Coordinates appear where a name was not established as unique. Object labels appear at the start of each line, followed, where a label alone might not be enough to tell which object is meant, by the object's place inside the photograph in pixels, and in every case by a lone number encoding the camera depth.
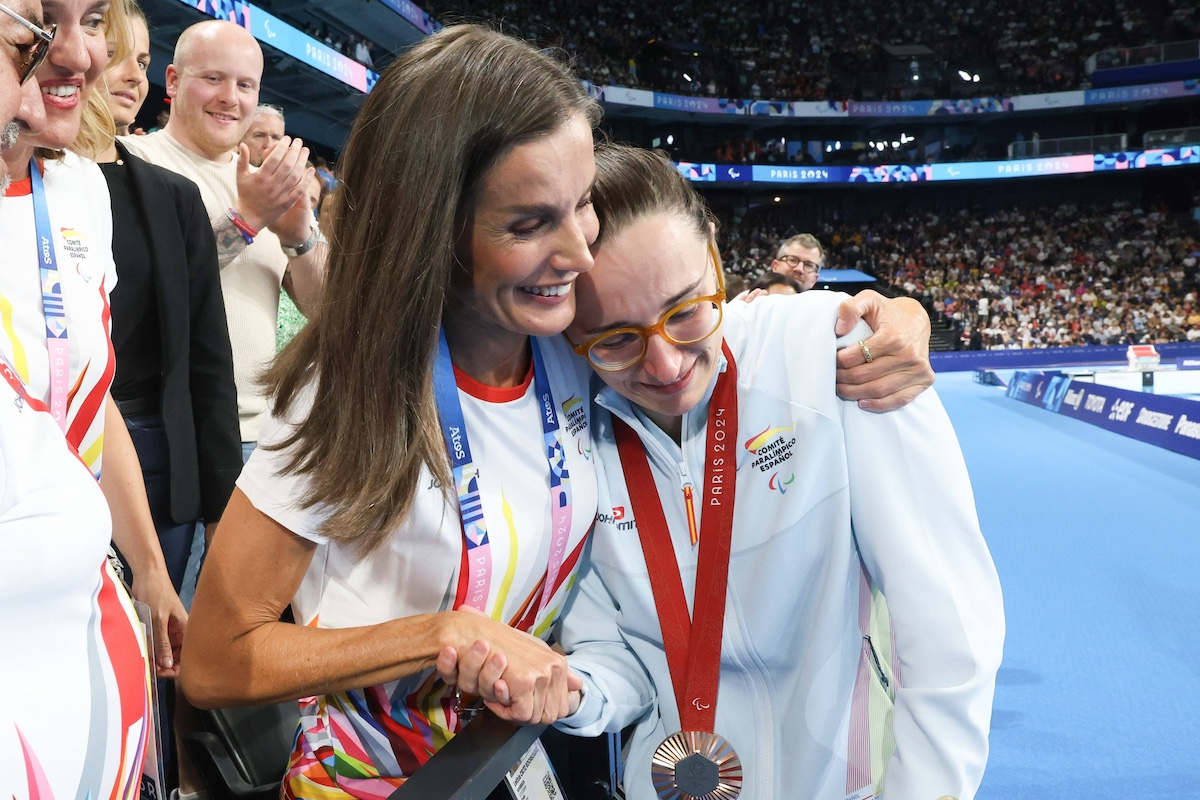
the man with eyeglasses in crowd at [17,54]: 0.96
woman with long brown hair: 1.24
